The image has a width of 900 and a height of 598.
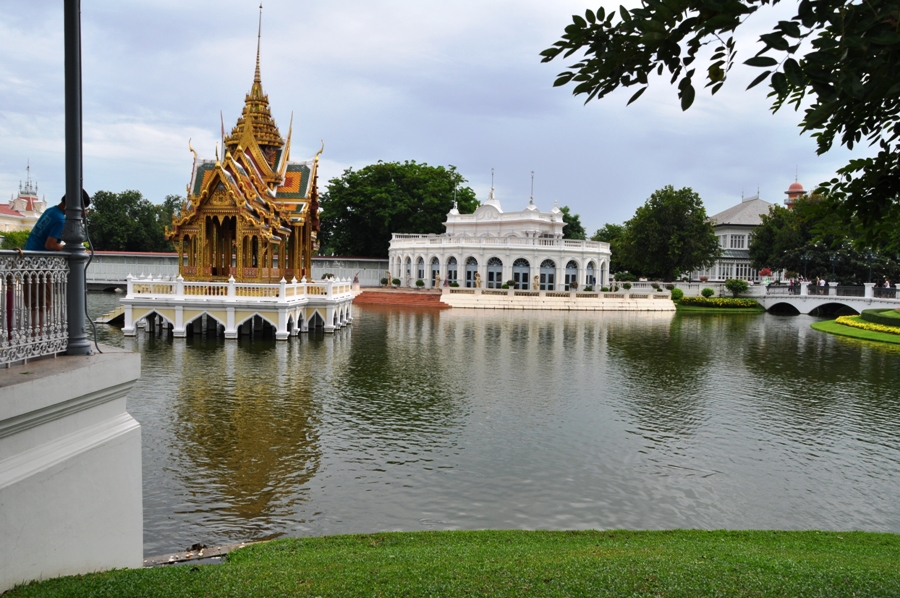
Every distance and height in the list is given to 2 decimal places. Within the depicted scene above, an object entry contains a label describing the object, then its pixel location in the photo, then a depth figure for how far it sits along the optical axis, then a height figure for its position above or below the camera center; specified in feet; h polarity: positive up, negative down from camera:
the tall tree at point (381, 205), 202.80 +22.82
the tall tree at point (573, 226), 264.72 +22.27
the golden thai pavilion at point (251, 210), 80.53 +8.31
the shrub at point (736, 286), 174.50 -0.73
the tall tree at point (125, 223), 209.97 +16.35
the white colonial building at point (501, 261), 173.17 +5.11
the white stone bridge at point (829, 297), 137.69 -2.91
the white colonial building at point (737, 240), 242.99 +16.39
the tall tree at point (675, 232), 178.09 +13.79
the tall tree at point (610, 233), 262.75 +20.14
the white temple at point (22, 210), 198.49 +21.14
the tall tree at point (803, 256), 166.20 +7.60
